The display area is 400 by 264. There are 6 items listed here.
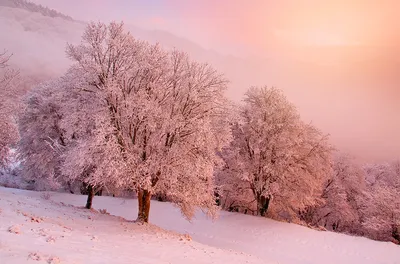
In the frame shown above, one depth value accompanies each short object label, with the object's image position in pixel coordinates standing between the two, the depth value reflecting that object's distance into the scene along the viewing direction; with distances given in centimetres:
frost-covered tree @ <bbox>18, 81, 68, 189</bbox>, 3058
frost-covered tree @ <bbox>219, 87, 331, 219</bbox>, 3014
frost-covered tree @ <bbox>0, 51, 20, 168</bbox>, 2078
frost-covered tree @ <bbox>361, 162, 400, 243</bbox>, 3488
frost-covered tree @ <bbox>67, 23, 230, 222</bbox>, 1750
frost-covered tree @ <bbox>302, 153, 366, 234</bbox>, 4450
